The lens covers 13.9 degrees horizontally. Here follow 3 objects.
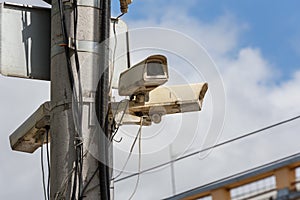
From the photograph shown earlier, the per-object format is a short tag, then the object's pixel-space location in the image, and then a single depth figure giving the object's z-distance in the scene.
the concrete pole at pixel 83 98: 12.16
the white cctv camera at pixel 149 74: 12.05
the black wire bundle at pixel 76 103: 12.10
